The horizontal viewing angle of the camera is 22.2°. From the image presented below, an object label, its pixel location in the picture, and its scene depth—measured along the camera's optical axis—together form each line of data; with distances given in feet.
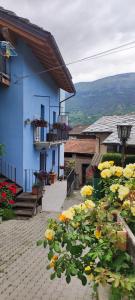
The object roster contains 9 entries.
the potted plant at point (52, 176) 58.95
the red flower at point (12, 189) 36.99
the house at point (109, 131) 54.03
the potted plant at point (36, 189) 40.09
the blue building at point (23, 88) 37.45
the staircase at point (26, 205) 35.65
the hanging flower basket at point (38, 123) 44.72
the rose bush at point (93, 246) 9.57
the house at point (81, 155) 88.61
